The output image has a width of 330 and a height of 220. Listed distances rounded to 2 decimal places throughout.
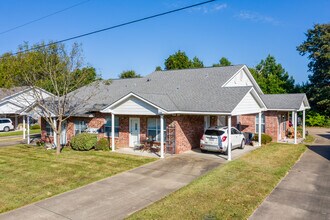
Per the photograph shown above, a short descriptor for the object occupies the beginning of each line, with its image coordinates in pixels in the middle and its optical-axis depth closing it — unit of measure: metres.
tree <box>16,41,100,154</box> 17.28
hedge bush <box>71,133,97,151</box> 19.05
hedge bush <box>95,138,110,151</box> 19.12
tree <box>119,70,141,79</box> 58.99
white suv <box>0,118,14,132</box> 35.93
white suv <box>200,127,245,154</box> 16.31
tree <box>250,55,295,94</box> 45.69
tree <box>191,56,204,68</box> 55.73
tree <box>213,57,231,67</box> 58.94
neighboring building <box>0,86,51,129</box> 37.22
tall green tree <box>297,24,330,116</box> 40.51
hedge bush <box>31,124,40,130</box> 38.88
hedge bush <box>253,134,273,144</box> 21.30
